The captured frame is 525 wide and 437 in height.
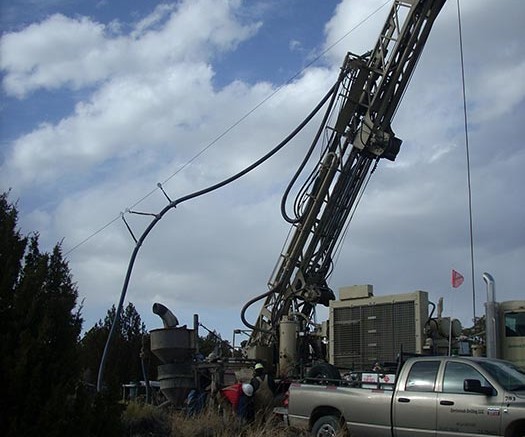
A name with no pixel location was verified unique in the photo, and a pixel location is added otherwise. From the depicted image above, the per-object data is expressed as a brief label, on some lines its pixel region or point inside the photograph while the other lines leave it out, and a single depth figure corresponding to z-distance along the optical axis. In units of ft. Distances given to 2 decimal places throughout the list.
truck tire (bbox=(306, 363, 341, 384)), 55.42
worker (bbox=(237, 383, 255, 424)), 50.42
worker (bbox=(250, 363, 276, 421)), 52.93
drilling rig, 65.41
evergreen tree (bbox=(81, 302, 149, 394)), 101.71
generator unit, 59.57
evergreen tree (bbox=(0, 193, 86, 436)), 24.11
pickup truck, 34.68
